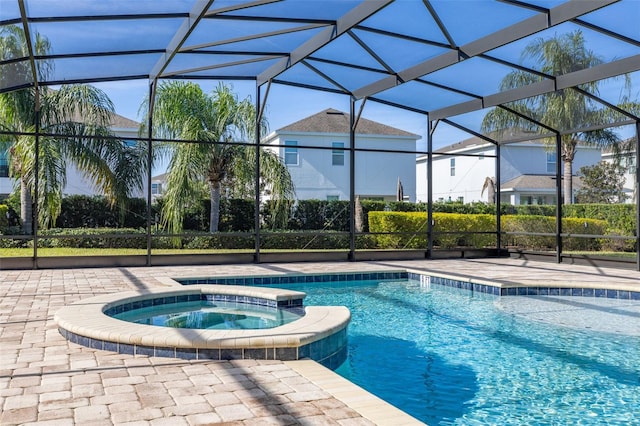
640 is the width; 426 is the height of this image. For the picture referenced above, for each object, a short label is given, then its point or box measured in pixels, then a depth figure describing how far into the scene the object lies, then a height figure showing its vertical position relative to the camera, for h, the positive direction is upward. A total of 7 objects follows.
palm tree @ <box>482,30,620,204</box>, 8.84 +2.44
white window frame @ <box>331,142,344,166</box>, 22.20 +2.70
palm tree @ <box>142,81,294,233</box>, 15.24 +2.14
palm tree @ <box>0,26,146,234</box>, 13.95 +2.04
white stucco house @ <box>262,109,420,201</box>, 21.72 +2.38
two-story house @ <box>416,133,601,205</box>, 13.88 +1.57
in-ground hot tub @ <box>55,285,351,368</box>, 4.43 -0.89
